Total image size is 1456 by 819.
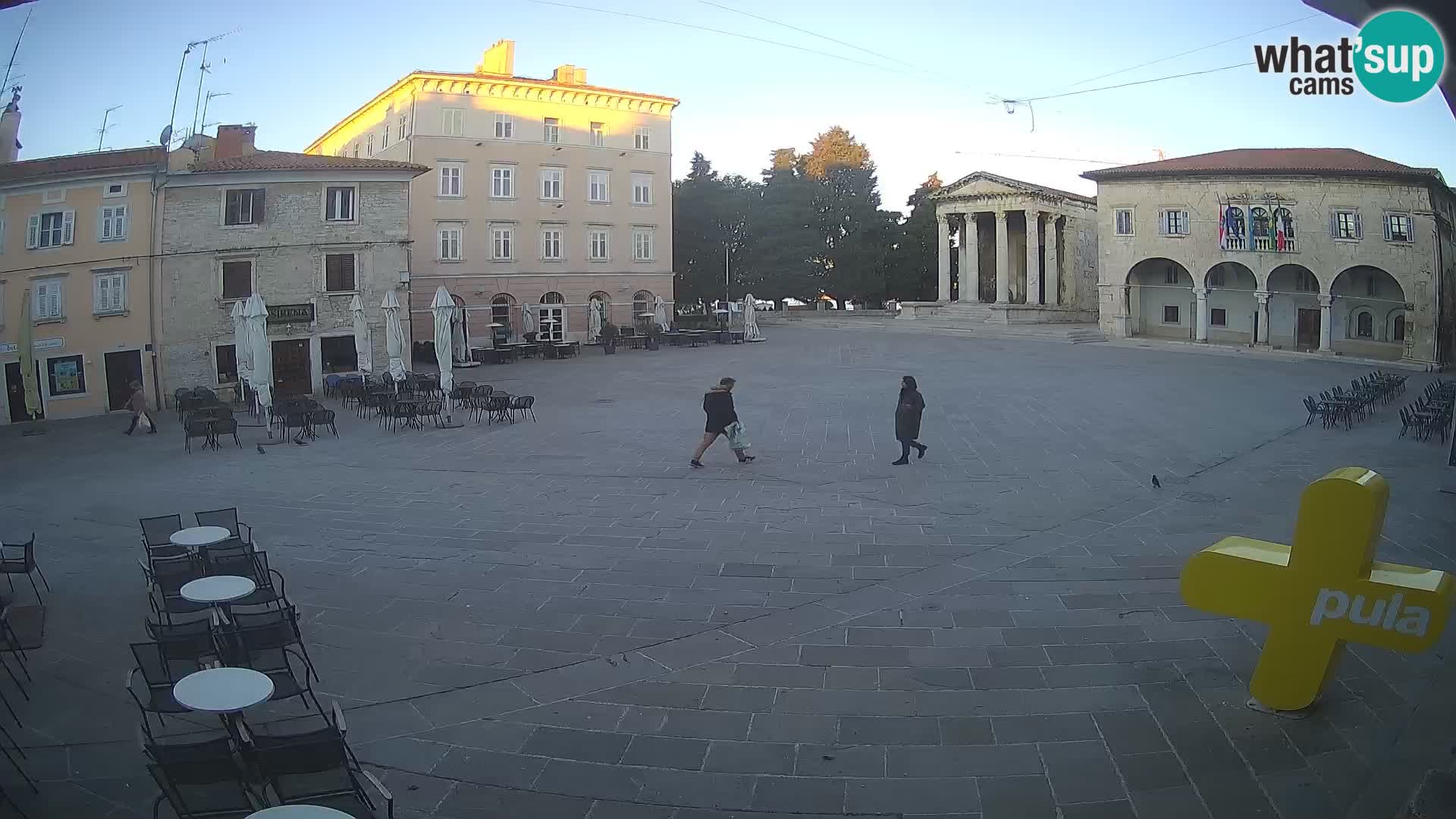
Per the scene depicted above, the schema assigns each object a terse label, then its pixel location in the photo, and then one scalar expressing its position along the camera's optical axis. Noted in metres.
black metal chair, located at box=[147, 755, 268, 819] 4.47
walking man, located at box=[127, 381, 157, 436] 18.50
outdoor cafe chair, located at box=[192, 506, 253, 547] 9.58
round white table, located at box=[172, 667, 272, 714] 5.09
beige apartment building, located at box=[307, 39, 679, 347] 40.00
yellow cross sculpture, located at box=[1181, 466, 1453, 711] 5.50
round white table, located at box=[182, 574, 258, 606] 6.89
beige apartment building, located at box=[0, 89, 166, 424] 13.81
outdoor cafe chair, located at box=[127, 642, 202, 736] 5.70
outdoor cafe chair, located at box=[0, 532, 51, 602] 8.09
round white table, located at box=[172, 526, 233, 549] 8.32
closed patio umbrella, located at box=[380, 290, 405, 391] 21.70
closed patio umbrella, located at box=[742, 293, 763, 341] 43.25
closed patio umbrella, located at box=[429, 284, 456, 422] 19.88
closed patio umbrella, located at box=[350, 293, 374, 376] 24.12
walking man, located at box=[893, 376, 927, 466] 14.48
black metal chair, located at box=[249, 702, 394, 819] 4.59
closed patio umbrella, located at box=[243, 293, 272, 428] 18.05
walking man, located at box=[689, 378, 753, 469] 14.25
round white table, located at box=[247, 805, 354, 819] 3.90
